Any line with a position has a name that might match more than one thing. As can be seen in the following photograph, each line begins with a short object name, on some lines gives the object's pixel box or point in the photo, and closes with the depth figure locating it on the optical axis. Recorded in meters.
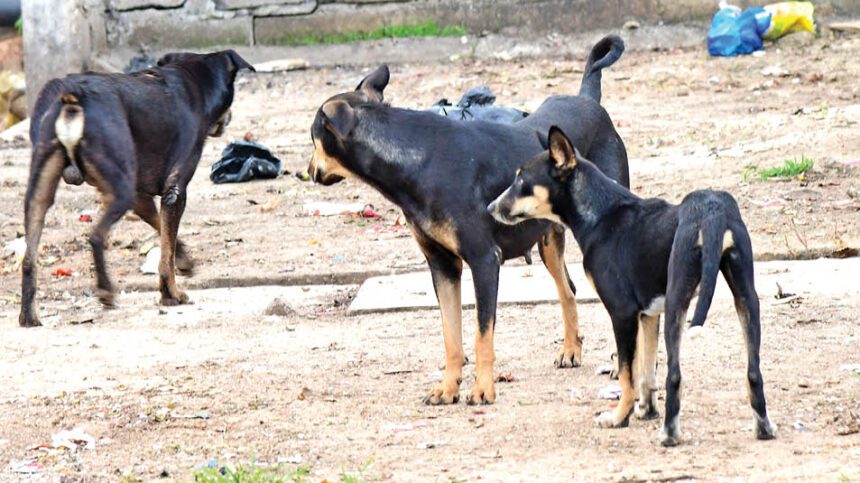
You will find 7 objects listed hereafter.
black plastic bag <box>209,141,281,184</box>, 21.68
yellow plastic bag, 28.24
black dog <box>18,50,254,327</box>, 13.79
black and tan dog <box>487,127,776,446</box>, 8.65
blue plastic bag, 27.89
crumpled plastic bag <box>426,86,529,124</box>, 18.79
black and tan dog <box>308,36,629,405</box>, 10.65
